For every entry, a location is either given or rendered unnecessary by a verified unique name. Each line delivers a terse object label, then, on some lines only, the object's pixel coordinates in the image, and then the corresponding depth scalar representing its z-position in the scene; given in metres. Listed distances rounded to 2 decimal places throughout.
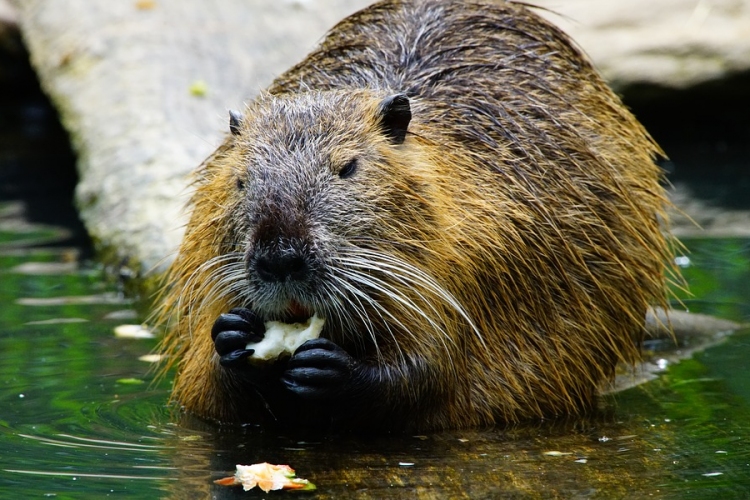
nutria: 9.25
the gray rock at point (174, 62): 15.87
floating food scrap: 8.53
